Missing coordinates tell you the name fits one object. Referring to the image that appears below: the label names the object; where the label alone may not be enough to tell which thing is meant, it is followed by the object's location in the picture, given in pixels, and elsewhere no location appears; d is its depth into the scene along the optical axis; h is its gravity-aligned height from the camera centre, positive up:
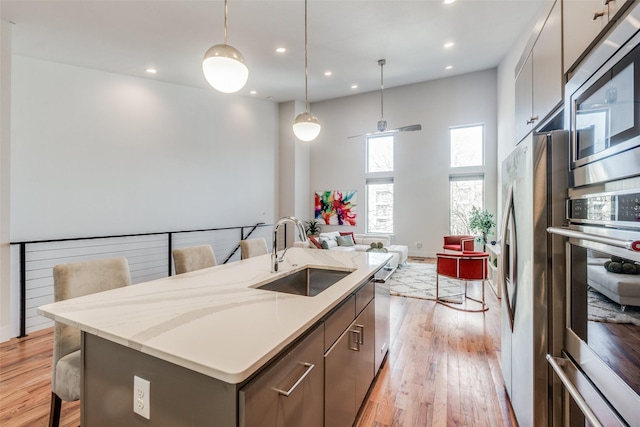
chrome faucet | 1.84 -0.18
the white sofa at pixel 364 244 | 5.76 -0.66
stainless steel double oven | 0.80 -0.07
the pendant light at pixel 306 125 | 2.66 +0.83
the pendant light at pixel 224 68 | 1.80 +0.95
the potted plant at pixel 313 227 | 7.98 -0.38
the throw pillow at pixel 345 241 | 6.19 -0.60
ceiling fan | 5.41 +1.79
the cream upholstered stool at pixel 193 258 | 2.35 -0.38
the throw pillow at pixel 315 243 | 5.52 -0.58
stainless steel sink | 1.92 -0.47
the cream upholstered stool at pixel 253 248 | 2.92 -0.36
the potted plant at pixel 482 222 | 5.96 -0.18
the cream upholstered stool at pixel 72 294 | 1.42 -0.46
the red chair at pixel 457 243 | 5.06 -0.56
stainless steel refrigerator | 1.27 -0.26
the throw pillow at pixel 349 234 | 6.48 -0.47
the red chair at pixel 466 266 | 3.58 -0.67
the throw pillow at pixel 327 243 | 5.59 -0.61
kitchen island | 0.81 -0.41
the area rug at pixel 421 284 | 4.25 -1.19
